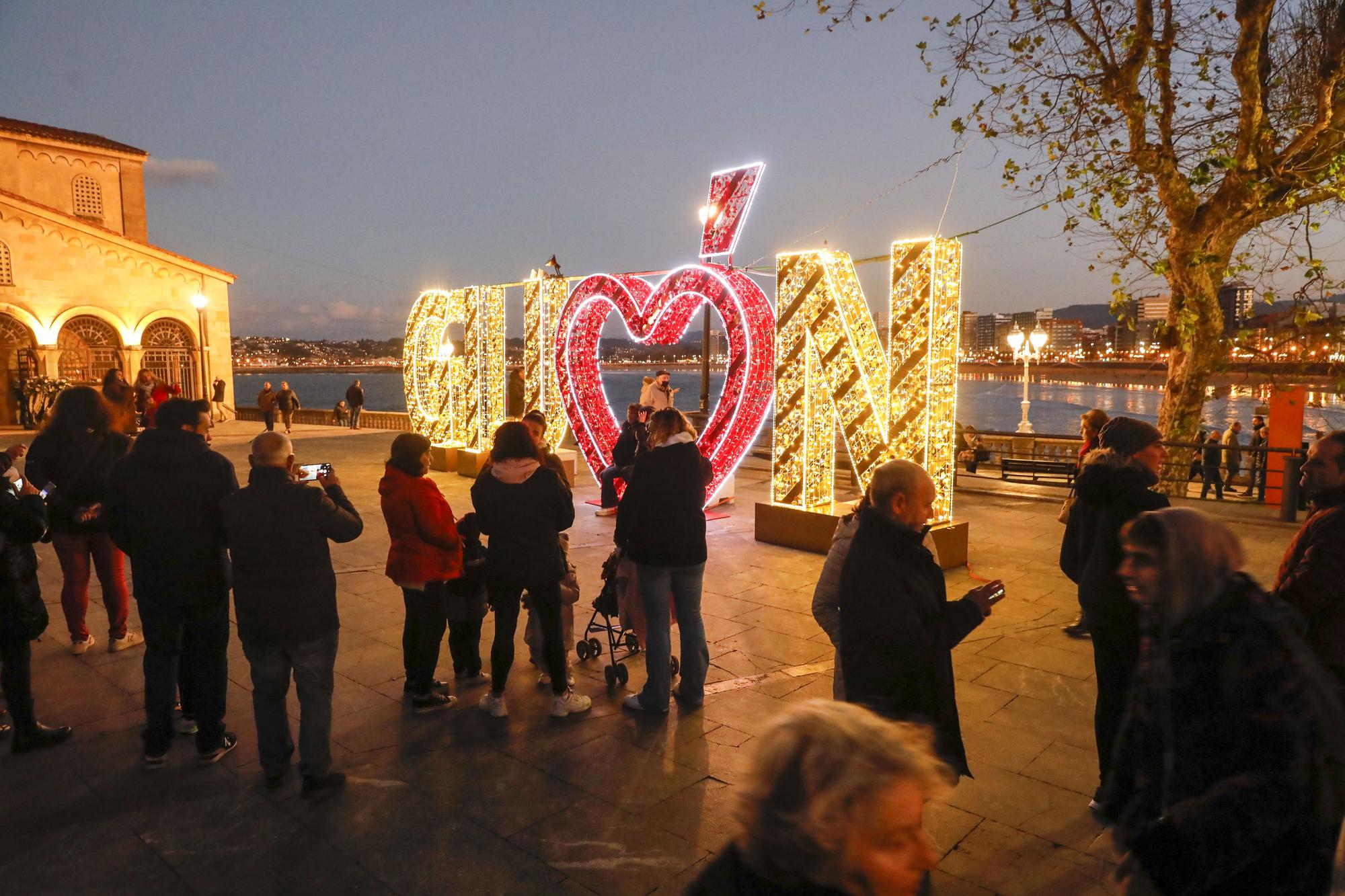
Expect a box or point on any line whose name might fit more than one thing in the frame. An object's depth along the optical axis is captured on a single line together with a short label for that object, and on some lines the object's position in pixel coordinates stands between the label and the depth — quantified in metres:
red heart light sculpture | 9.58
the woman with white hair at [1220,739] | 2.02
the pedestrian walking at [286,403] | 21.55
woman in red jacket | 4.73
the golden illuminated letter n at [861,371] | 7.68
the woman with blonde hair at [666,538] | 4.65
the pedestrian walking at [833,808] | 1.37
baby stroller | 5.04
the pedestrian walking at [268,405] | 20.34
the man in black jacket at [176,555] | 4.07
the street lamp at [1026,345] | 20.81
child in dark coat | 5.00
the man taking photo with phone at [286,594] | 3.75
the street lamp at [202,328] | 23.05
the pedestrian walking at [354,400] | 23.12
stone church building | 22.17
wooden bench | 13.77
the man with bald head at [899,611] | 2.81
